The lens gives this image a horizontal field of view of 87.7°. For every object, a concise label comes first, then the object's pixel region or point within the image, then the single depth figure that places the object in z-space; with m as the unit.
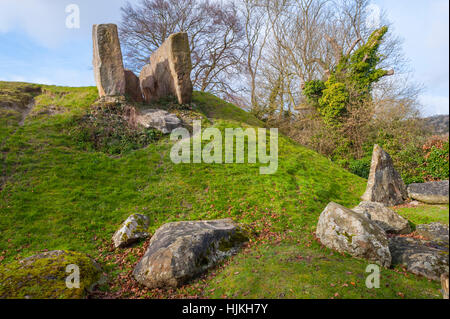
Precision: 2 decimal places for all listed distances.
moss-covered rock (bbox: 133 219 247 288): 4.79
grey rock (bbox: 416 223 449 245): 4.97
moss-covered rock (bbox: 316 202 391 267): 5.11
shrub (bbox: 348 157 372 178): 13.64
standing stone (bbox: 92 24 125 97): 12.26
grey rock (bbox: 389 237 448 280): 4.48
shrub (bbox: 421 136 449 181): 6.82
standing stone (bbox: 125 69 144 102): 13.89
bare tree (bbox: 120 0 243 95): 21.55
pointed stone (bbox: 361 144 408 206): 9.02
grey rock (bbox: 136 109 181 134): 12.60
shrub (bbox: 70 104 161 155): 11.03
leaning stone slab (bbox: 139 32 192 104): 13.41
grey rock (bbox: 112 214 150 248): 6.43
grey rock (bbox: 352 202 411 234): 6.79
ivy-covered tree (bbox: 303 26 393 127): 16.08
